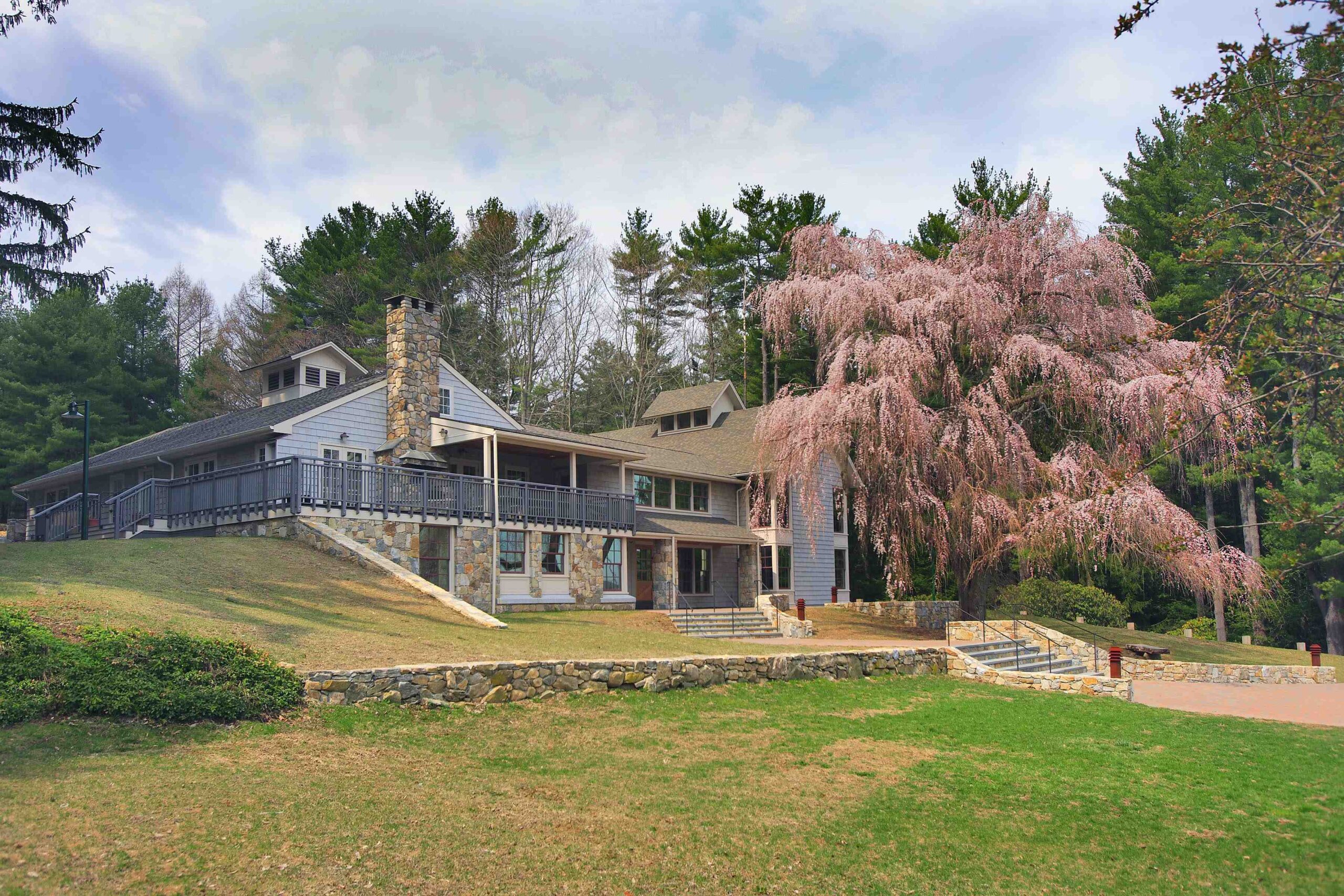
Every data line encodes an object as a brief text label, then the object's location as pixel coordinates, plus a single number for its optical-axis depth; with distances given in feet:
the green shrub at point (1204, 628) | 102.42
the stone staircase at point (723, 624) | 72.13
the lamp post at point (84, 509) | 72.06
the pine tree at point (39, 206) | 61.41
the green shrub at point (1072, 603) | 88.07
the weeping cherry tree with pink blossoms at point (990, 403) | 67.41
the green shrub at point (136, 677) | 27.25
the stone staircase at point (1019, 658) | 61.52
